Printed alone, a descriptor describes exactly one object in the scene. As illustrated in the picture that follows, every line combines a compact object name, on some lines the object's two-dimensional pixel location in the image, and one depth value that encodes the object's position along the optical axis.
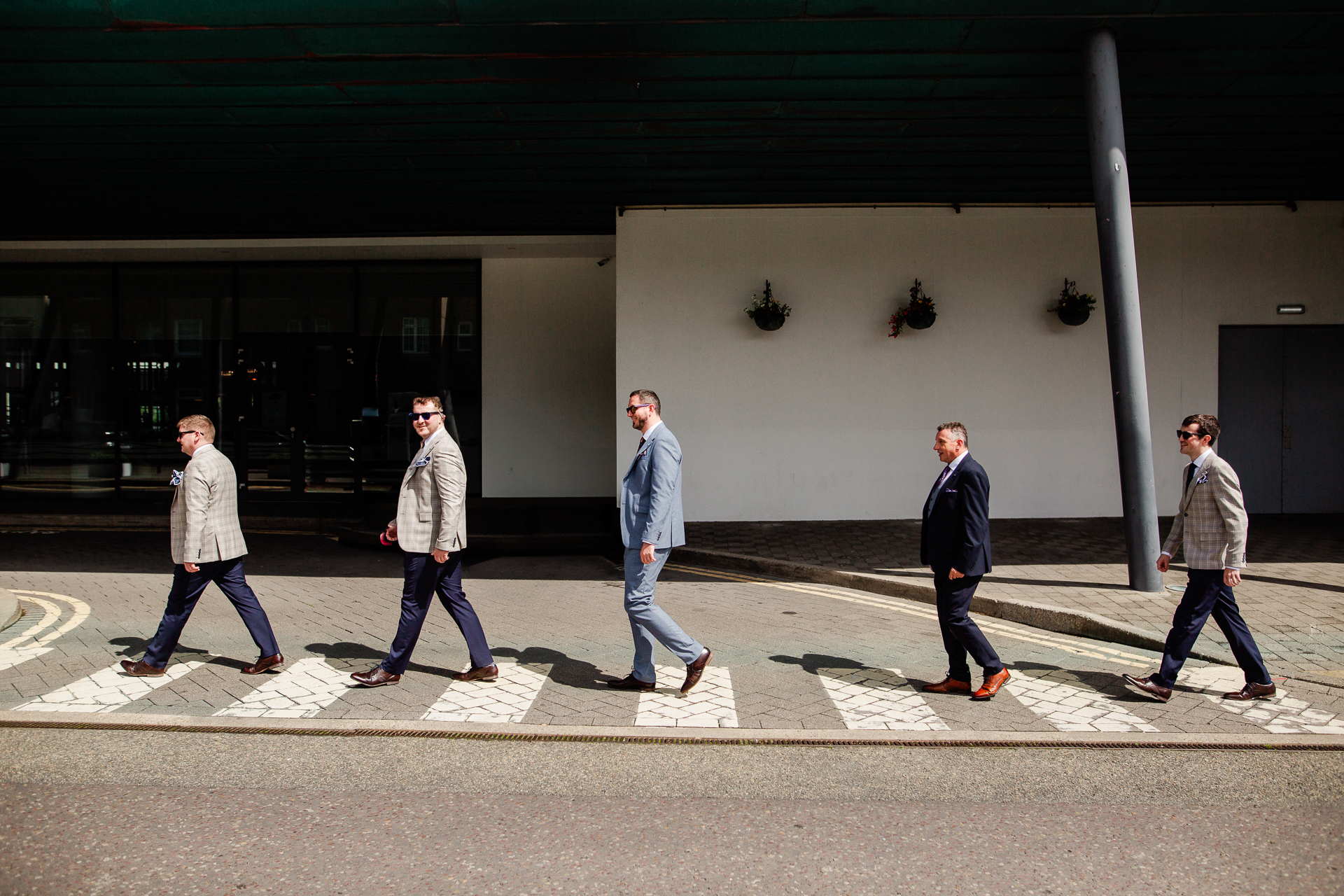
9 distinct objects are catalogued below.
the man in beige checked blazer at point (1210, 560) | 5.17
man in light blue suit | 5.34
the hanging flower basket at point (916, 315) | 12.33
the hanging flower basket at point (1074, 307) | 12.36
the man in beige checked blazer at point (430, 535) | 5.51
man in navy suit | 5.24
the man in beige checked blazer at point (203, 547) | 5.63
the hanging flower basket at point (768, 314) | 12.37
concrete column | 7.96
